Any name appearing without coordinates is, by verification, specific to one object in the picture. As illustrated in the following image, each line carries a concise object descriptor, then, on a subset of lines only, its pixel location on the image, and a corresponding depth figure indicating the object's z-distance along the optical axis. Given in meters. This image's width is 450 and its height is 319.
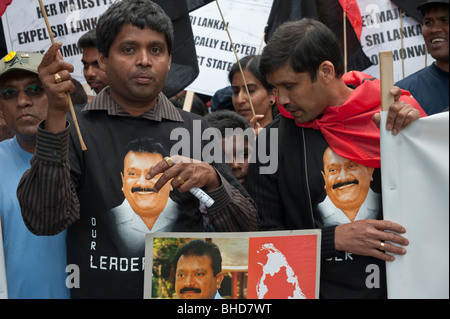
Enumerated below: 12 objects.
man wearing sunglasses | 2.81
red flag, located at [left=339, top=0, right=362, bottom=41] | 4.95
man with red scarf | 2.85
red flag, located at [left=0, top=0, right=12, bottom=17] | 2.79
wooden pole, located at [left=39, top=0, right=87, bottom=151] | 2.57
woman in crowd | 4.90
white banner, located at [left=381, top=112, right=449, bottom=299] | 2.13
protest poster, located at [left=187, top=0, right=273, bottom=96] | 5.53
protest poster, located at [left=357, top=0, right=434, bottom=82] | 5.20
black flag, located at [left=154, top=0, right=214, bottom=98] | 4.61
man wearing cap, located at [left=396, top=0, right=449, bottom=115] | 3.62
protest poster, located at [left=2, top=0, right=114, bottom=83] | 4.85
